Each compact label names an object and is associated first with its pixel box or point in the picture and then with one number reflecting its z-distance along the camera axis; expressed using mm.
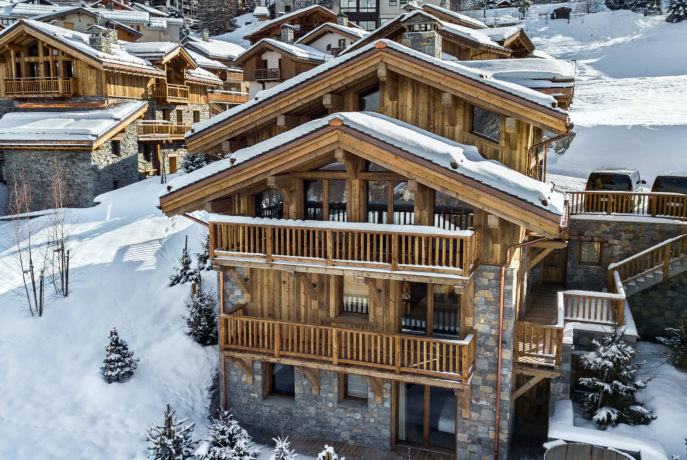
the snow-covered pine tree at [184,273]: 20516
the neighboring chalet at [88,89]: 31406
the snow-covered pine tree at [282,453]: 13272
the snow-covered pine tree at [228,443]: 13867
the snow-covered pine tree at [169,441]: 14016
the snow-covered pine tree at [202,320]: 18281
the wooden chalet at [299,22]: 52812
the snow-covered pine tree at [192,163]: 32312
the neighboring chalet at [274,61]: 39344
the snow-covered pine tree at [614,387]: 15086
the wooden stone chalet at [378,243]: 13156
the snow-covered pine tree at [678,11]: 61469
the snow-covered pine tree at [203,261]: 21031
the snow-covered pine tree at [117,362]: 16516
